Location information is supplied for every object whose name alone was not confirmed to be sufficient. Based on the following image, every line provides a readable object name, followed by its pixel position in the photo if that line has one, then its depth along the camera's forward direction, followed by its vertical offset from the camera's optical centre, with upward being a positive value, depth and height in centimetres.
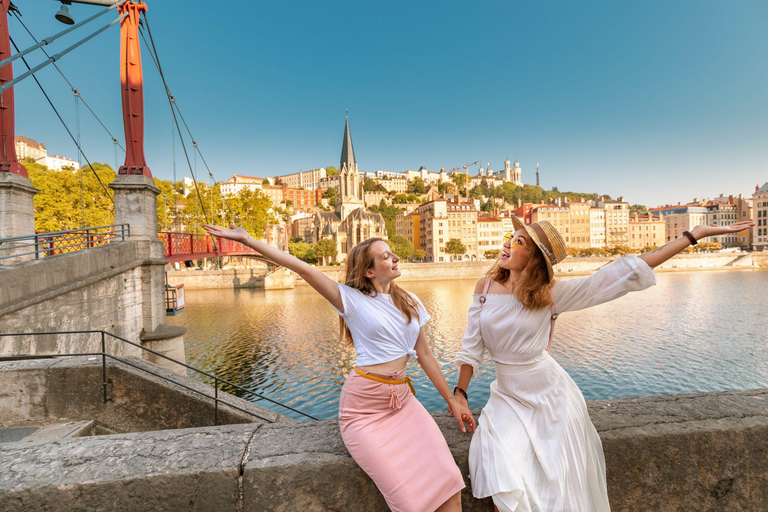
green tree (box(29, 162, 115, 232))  3206 +444
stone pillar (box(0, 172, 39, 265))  830 +104
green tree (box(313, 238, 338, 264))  8062 +46
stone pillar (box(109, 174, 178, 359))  894 +39
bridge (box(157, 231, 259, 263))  1408 +27
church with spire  9131 +772
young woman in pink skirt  182 -69
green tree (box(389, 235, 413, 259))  8150 +72
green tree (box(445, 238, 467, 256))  8969 +25
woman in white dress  182 -66
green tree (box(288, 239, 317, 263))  7844 +22
